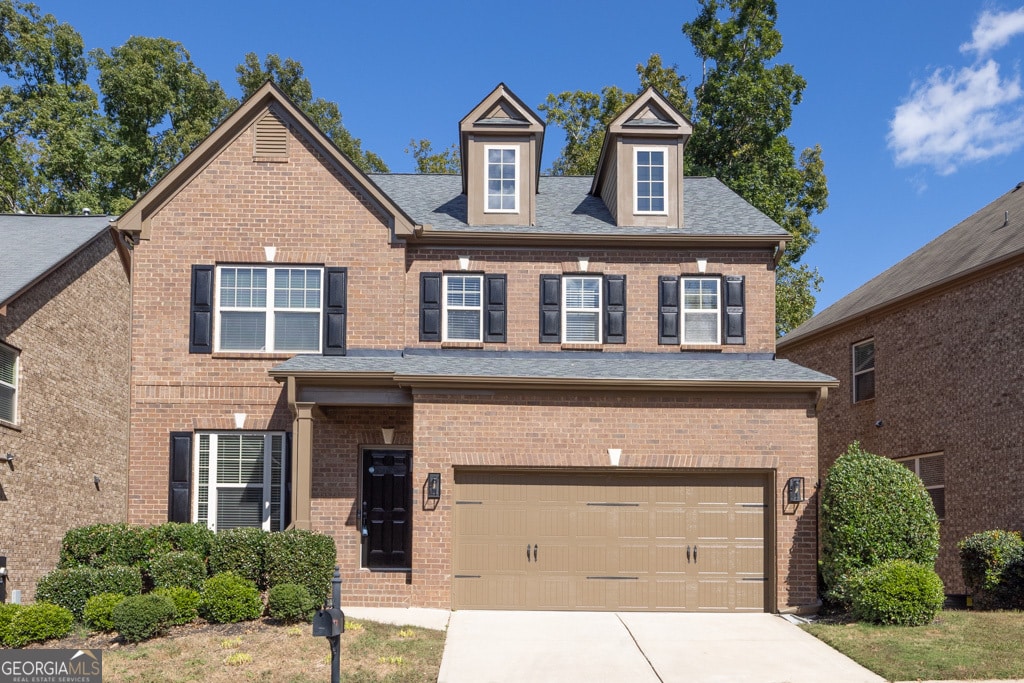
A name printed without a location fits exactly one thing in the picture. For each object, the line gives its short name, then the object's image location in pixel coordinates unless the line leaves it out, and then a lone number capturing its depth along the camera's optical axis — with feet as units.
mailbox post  33.65
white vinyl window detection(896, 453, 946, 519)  66.37
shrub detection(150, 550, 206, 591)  47.78
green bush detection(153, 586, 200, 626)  44.57
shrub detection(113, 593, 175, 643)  41.86
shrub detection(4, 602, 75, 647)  41.27
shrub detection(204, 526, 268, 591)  48.85
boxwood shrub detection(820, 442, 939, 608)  48.98
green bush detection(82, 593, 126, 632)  43.60
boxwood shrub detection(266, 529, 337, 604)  47.88
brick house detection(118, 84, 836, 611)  53.88
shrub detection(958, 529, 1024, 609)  52.16
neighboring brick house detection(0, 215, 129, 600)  52.06
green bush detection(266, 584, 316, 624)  44.11
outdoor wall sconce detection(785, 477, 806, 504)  53.47
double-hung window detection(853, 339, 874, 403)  75.61
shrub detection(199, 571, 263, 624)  44.65
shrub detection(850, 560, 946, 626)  46.01
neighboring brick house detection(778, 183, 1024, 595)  59.98
